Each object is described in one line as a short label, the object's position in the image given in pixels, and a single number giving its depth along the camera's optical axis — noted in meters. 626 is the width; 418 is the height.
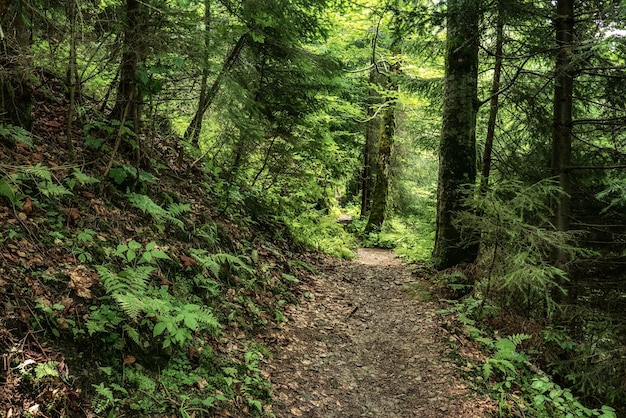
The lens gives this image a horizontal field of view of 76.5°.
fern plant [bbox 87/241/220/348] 3.74
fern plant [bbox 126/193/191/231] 5.59
